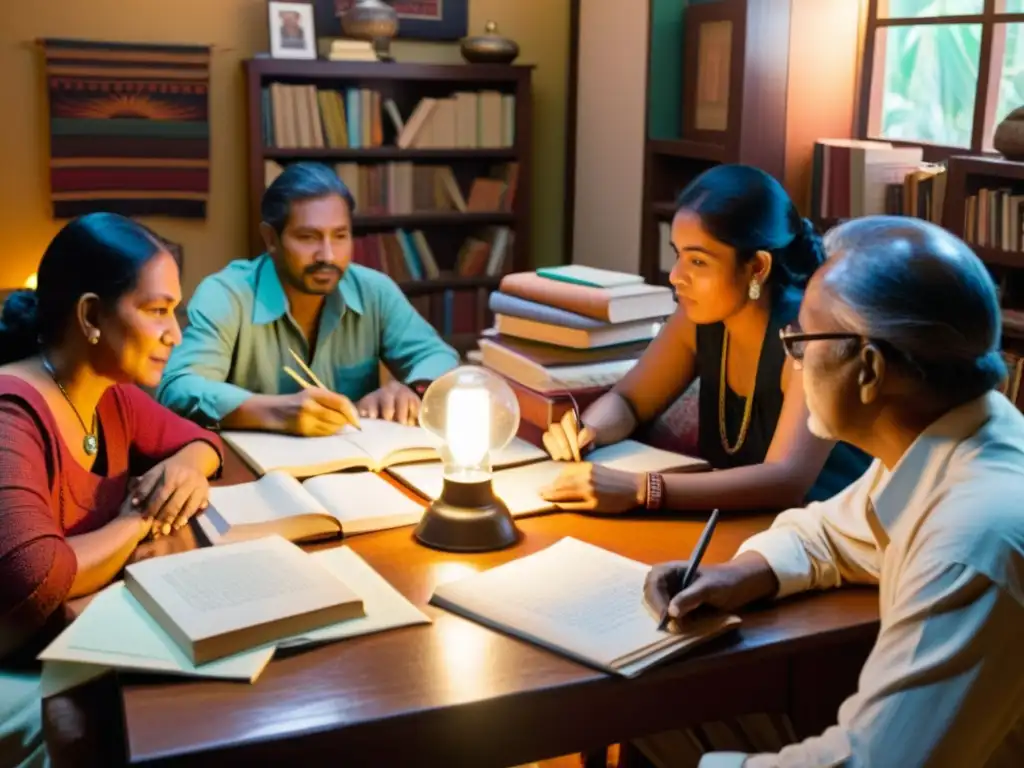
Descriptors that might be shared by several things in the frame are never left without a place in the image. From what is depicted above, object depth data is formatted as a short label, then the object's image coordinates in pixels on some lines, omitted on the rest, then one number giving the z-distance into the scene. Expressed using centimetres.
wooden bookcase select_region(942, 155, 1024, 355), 295
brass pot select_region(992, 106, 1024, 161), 290
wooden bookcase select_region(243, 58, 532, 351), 437
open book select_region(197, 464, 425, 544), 162
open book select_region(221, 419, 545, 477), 193
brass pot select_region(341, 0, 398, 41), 439
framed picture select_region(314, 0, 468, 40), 473
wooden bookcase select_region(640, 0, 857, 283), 380
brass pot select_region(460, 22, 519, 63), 465
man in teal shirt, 245
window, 335
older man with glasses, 106
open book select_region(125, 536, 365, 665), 125
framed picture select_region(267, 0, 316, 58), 434
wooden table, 112
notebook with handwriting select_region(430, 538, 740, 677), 128
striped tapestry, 430
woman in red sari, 152
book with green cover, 223
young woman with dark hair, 179
